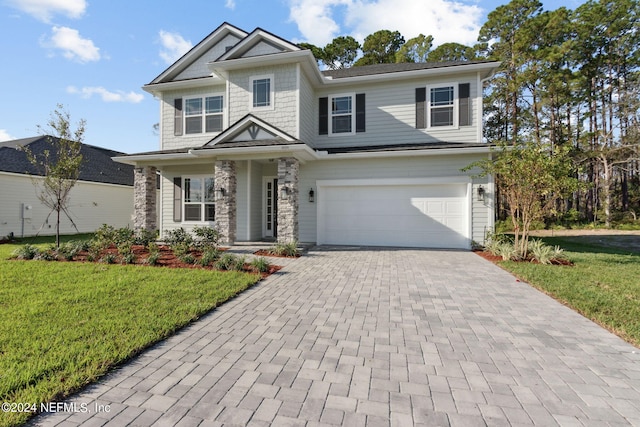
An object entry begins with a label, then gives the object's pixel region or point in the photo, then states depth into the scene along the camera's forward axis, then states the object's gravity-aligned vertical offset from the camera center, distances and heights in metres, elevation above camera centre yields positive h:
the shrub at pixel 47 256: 7.65 -1.13
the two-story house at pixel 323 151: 10.05 +2.11
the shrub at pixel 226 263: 6.72 -1.13
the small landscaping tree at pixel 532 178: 7.27 +0.93
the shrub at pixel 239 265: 6.66 -1.16
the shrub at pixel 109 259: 7.30 -1.15
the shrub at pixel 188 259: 7.13 -1.11
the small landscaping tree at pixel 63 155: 8.76 +1.75
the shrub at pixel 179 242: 7.68 -0.85
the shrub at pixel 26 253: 7.76 -1.07
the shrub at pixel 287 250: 8.55 -1.06
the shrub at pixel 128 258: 7.29 -1.14
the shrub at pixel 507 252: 7.99 -1.02
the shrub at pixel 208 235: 8.65 -0.66
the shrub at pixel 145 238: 9.41 -0.82
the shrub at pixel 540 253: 7.55 -1.01
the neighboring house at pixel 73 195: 13.27 +0.92
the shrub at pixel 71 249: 7.68 -0.99
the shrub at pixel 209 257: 6.95 -1.06
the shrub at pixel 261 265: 6.57 -1.17
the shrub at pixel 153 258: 7.09 -1.08
